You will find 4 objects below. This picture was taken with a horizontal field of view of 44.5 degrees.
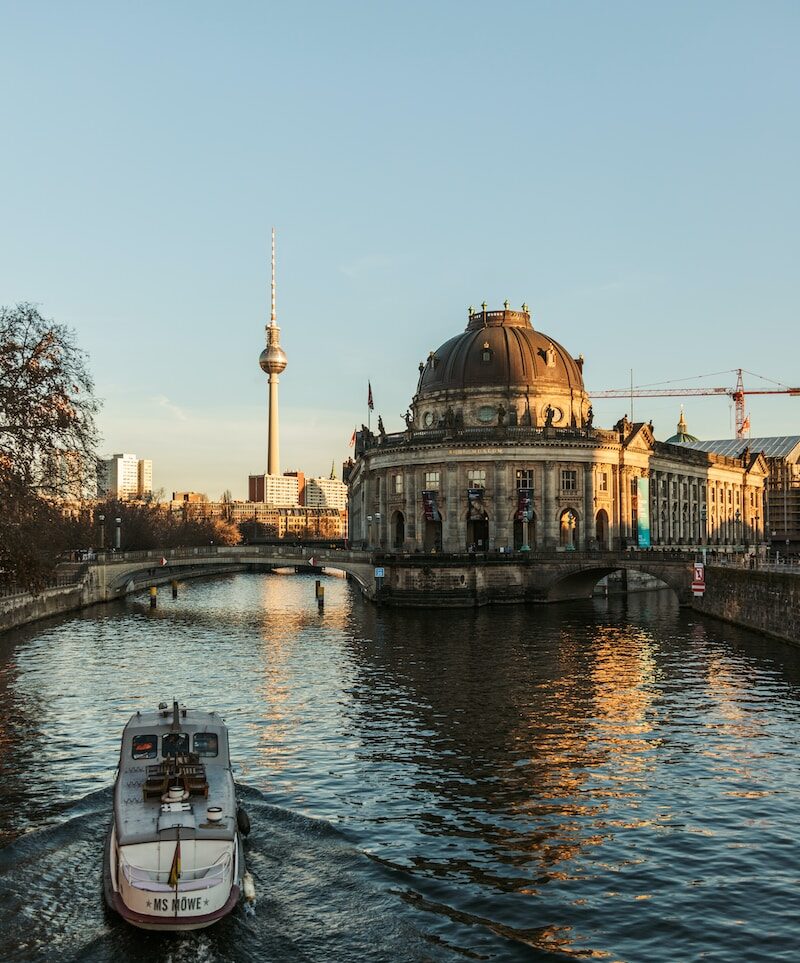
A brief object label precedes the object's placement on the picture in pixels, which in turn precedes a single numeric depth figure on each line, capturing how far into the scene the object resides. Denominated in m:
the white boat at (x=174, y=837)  22.41
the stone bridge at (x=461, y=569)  98.88
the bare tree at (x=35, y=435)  58.66
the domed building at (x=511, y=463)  116.62
